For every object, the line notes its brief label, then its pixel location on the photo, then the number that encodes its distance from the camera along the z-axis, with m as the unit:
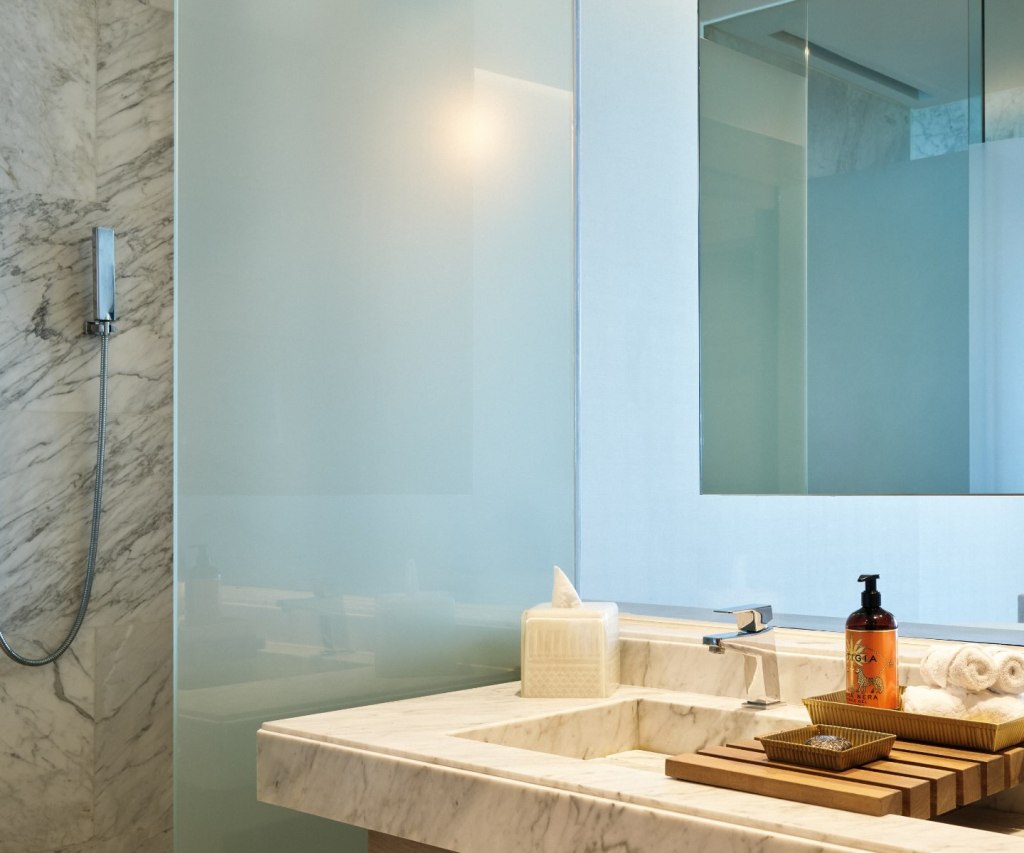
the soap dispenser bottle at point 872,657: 1.30
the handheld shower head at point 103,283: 2.25
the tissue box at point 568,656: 1.64
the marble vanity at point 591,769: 1.02
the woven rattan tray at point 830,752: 1.10
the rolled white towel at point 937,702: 1.24
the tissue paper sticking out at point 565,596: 1.70
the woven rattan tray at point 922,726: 1.18
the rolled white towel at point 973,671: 1.23
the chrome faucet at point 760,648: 1.54
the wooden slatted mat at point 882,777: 1.04
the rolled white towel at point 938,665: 1.26
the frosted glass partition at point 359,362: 1.53
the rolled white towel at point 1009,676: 1.23
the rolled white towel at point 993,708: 1.20
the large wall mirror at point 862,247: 1.54
